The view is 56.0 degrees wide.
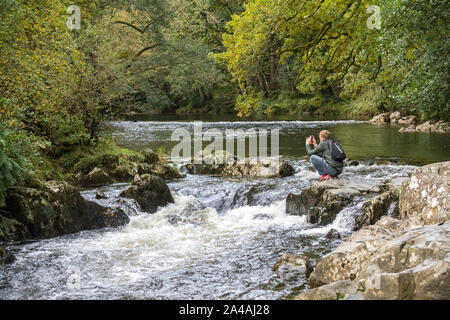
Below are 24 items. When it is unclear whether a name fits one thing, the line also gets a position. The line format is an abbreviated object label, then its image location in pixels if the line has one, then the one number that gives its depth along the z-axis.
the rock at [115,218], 10.50
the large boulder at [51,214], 9.16
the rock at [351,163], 16.25
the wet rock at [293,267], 6.89
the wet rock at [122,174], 14.57
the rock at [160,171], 15.21
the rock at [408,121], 29.57
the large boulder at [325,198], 10.24
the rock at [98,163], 14.47
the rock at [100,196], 11.88
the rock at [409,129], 25.97
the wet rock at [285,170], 15.25
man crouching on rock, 11.85
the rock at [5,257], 7.62
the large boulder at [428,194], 7.86
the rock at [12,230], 8.94
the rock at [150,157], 16.45
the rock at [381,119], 32.09
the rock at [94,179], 13.84
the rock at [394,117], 31.49
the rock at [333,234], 9.01
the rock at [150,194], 11.72
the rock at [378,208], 9.67
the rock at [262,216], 10.94
